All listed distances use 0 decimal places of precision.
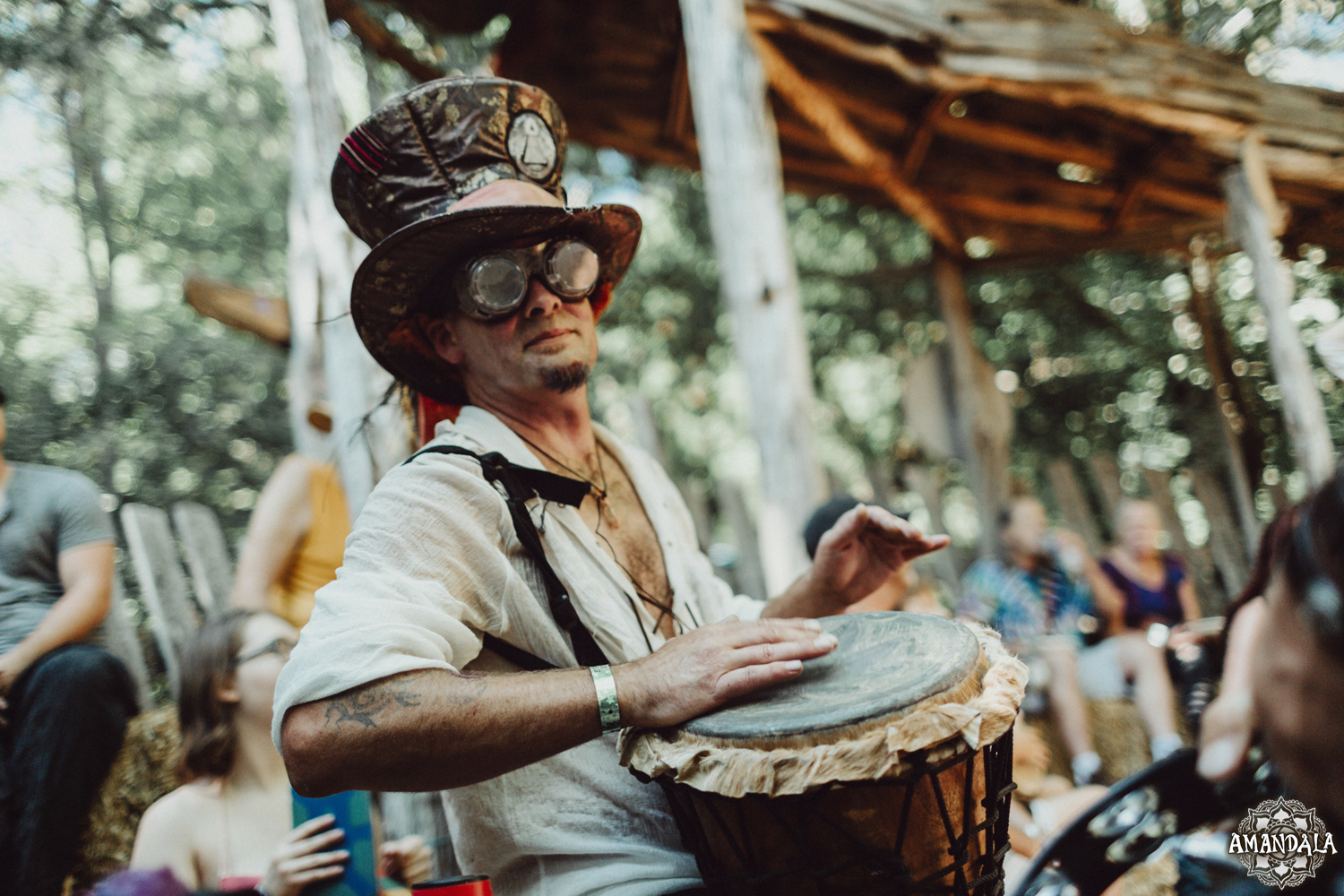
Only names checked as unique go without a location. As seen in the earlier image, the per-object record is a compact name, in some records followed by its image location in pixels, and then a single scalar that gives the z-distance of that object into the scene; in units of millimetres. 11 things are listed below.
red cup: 1290
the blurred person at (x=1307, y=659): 672
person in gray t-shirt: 2416
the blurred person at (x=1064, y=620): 4594
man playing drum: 1197
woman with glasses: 2334
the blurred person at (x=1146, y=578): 5164
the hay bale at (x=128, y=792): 2631
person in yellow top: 3139
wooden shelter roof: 4586
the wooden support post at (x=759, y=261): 3582
